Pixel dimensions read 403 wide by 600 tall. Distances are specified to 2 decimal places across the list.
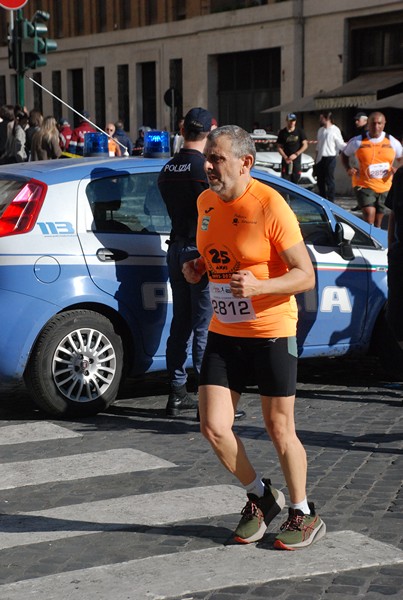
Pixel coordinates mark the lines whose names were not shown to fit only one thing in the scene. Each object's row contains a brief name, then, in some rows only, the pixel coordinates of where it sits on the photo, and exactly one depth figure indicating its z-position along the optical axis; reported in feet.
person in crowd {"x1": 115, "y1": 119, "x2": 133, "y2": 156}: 77.63
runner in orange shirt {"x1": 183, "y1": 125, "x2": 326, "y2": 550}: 16.44
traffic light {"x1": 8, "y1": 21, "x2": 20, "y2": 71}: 56.90
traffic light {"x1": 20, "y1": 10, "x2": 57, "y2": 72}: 56.75
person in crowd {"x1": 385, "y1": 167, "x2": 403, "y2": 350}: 21.44
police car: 24.59
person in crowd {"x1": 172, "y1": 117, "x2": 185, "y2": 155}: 68.64
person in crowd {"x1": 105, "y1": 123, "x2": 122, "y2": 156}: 58.27
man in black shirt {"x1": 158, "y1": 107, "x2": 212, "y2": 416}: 24.76
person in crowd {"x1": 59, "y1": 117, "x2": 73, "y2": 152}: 84.85
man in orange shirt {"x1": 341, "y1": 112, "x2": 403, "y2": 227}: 51.13
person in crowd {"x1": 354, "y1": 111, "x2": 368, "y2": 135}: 71.67
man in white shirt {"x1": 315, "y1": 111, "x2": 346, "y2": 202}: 79.87
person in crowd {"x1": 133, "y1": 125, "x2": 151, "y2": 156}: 76.54
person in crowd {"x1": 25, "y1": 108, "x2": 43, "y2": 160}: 62.75
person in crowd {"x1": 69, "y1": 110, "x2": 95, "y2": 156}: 71.41
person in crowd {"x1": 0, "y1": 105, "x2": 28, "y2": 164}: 64.54
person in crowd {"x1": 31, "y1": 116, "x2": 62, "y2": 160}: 53.11
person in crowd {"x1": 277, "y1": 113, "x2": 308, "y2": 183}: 82.89
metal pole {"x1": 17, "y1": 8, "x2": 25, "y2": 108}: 56.69
